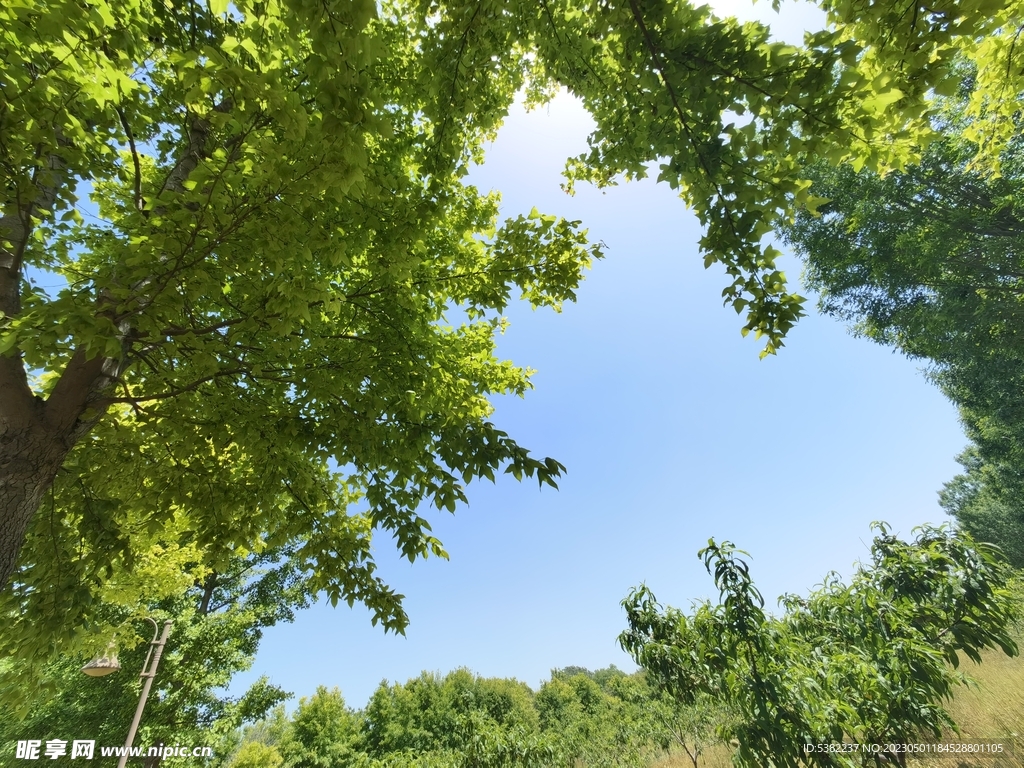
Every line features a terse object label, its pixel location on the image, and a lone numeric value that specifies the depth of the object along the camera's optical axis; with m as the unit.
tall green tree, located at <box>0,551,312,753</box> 10.53
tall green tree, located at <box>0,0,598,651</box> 2.13
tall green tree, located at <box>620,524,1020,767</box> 4.88
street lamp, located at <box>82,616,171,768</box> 6.53
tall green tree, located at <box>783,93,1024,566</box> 9.76
